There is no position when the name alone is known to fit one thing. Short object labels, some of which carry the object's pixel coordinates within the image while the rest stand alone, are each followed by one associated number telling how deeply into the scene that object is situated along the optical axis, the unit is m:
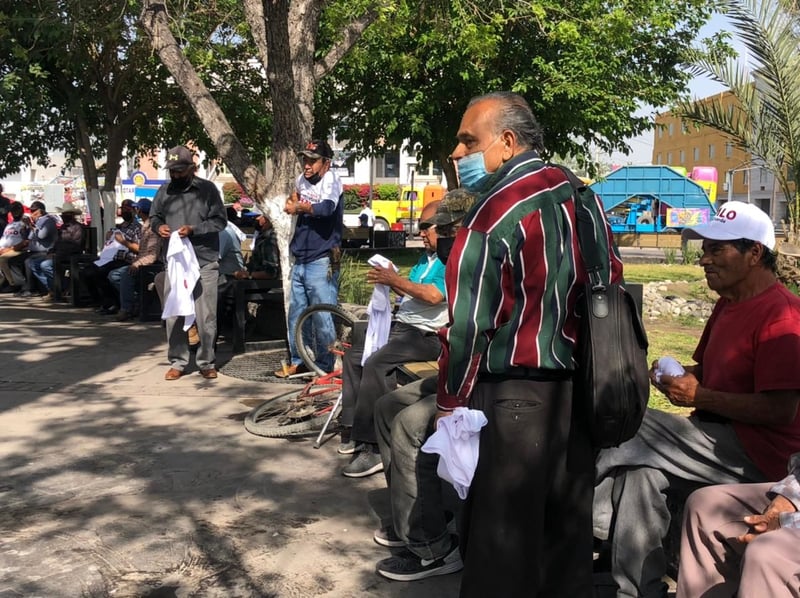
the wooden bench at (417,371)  4.82
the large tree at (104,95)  13.92
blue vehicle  31.34
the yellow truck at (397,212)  39.38
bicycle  5.55
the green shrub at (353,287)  9.23
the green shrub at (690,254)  19.61
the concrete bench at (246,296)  8.34
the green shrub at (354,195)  51.50
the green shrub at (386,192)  55.97
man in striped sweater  2.50
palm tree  9.19
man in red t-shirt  2.91
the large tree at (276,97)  7.24
